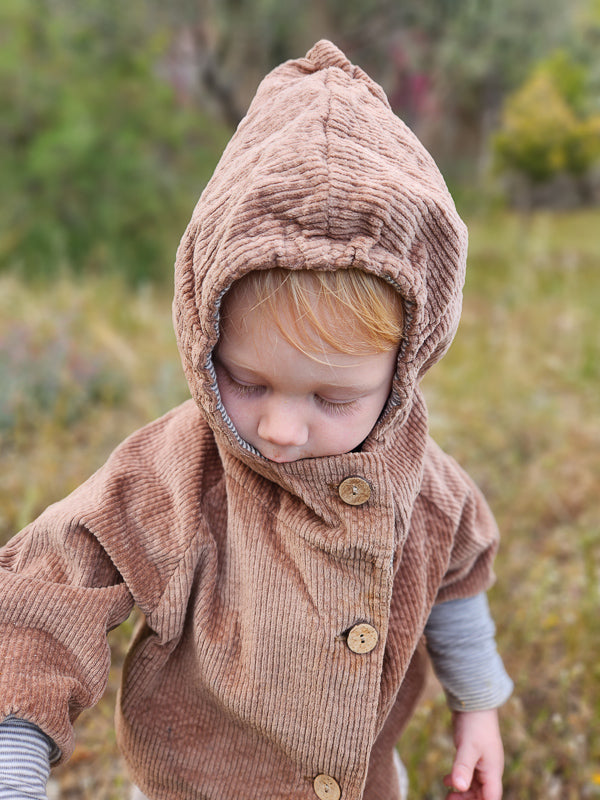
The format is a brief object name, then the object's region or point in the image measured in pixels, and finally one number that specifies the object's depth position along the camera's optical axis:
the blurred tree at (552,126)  8.07
